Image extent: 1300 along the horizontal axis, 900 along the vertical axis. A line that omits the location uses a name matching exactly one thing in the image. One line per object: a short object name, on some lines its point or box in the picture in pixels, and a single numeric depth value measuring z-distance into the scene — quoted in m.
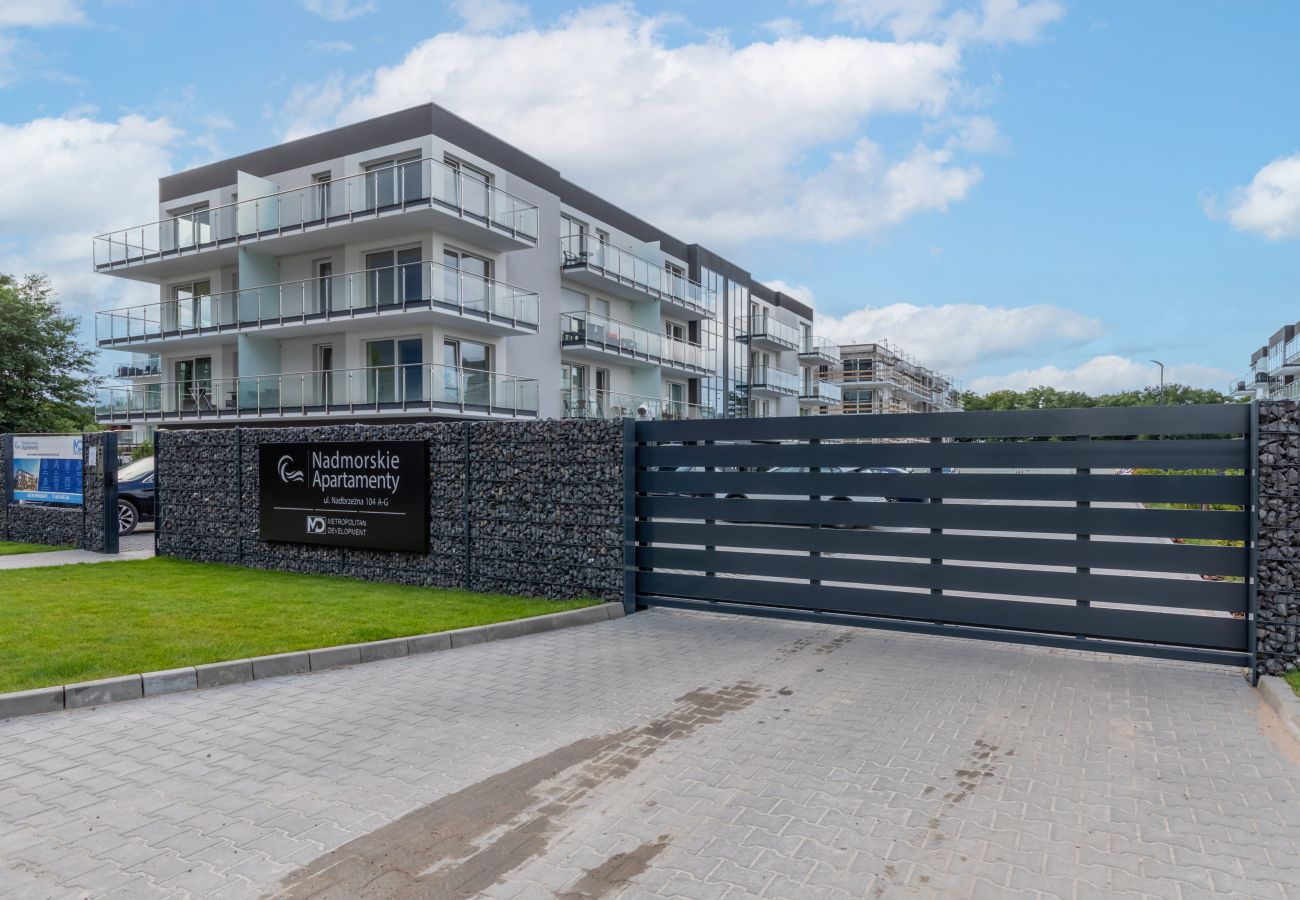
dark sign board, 10.36
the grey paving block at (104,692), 5.64
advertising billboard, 14.77
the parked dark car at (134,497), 17.38
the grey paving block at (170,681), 5.95
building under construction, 97.31
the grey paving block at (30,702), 5.42
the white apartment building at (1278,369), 72.38
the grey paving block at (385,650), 6.98
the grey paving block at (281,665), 6.45
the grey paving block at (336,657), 6.71
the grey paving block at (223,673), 6.17
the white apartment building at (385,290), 23.28
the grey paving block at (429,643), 7.25
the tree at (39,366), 33.56
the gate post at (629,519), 9.03
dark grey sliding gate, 6.58
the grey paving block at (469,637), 7.51
